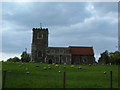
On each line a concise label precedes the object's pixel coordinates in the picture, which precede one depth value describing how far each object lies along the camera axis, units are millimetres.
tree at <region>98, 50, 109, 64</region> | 57068
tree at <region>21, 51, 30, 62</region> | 71571
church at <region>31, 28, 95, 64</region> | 60082
